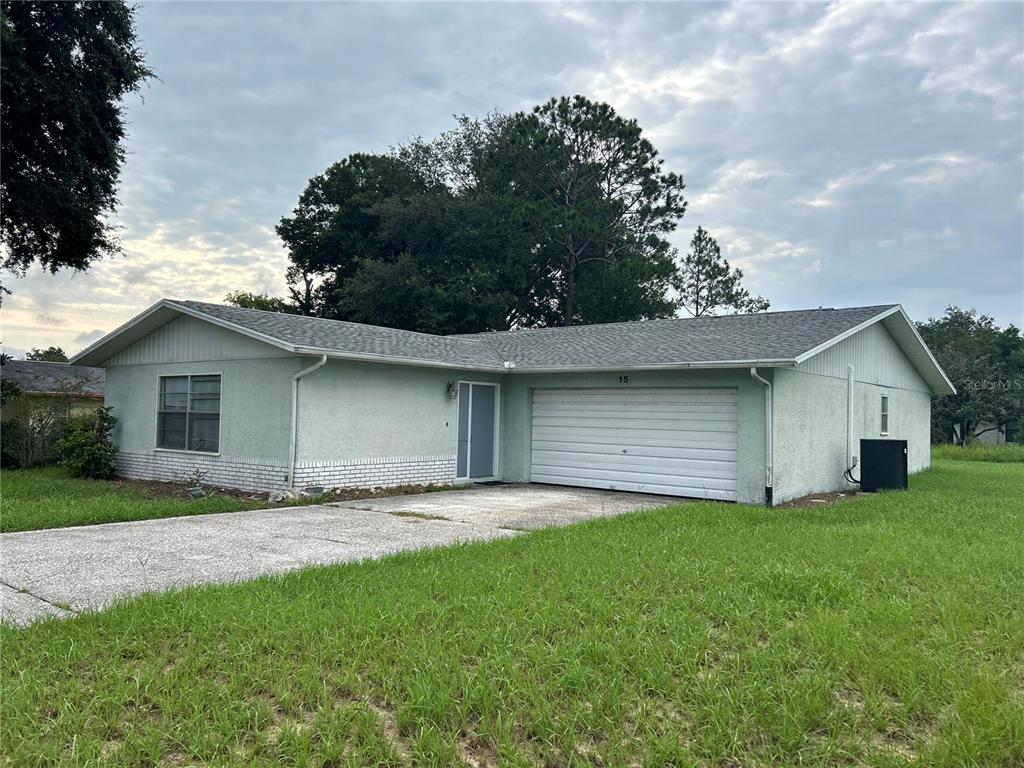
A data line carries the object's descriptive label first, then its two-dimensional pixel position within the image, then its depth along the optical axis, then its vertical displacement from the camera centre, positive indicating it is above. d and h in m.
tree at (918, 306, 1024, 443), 34.09 +2.12
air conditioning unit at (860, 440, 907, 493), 12.36 -0.66
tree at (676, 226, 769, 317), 33.41 +7.14
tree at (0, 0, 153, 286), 12.88 +5.87
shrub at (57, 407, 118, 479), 13.00 -0.73
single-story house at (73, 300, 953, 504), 10.80 +0.34
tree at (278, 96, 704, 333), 27.98 +8.20
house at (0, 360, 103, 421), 15.60 +0.66
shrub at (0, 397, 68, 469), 15.18 -0.53
